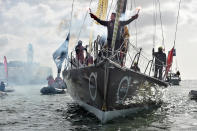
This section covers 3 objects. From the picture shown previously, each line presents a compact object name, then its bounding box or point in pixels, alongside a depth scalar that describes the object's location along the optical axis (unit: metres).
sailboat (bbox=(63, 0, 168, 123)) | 9.10
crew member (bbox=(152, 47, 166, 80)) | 13.44
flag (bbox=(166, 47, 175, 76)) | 16.05
